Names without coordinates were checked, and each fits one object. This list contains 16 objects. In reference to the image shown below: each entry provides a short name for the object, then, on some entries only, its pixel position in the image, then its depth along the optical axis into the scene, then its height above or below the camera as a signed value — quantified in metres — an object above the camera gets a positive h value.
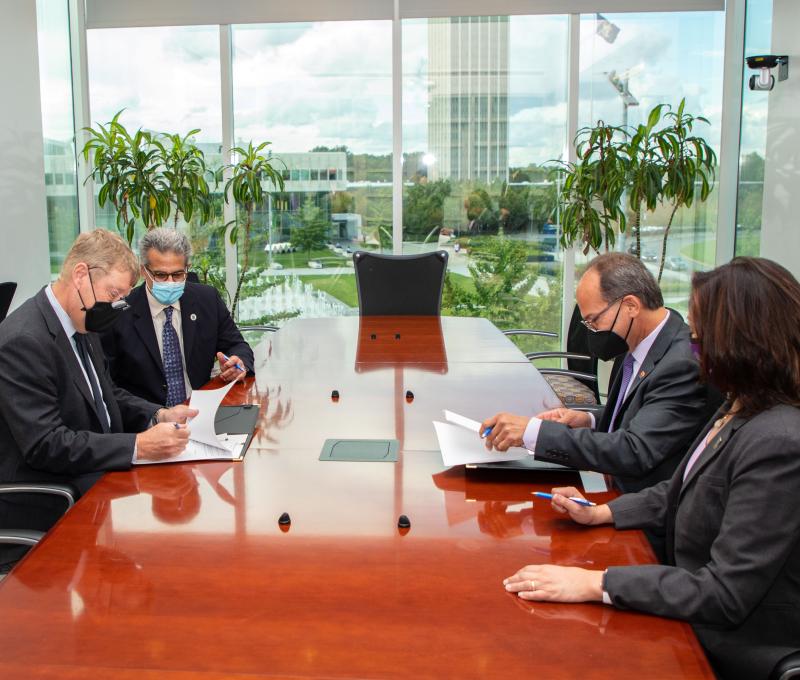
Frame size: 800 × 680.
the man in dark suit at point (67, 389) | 2.40 -0.55
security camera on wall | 5.88 +1.01
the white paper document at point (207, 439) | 2.44 -0.70
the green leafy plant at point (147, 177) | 6.88 +0.27
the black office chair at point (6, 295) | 5.00 -0.53
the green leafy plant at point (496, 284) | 7.62 -0.71
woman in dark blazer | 1.57 -0.62
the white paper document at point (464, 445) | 2.33 -0.70
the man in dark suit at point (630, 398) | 2.34 -0.58
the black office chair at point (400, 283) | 5.97 -0.55
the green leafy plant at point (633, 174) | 6.65 +0.28
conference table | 1.35 -0.74
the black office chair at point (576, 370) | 4.55 -0.94
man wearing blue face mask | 3.68 -0.59
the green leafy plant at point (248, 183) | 7.14 +0.22
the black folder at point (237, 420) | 2.73 -0.73
